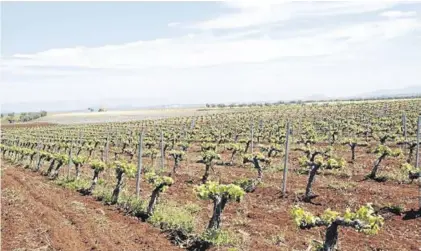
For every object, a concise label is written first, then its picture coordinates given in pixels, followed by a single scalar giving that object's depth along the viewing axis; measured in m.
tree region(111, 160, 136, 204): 18.25
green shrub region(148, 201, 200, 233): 13.88
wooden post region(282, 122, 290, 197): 18.64
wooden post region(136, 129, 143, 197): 18.09
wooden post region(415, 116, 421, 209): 17.91
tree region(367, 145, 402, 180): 21.47
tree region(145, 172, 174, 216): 15.61
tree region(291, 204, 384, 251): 9.55
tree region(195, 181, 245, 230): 12.87
